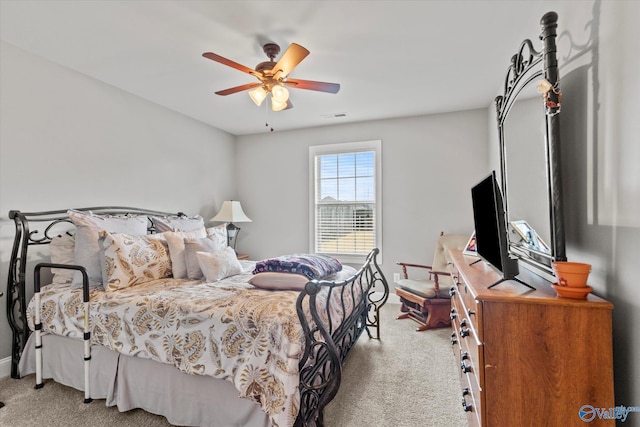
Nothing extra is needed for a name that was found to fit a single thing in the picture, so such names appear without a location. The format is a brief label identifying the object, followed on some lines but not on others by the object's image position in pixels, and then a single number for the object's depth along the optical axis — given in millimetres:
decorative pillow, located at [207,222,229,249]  2882
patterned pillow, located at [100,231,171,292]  2152
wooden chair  3129
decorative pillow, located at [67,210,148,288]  2207
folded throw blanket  2023
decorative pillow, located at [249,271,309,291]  1905
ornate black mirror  1313
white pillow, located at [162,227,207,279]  2543
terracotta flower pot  1067
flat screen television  1323
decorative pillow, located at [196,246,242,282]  2402
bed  1477
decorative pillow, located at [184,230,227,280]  2514
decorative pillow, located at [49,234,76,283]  2297
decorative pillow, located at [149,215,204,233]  3096
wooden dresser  1019
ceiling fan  2113
